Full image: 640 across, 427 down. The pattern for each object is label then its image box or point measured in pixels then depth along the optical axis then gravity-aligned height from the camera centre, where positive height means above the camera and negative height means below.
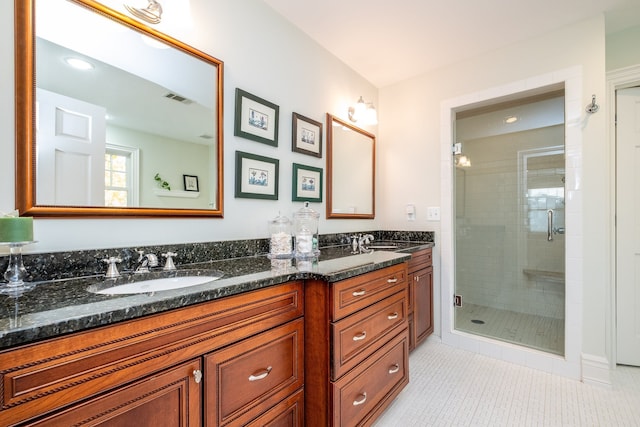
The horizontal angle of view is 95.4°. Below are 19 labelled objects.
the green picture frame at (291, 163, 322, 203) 2.09 +0.23
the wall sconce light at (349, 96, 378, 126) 2.62 +0.92
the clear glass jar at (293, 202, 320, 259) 1.73 -0.12
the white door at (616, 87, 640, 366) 2.16 -0.08
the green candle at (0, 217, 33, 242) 0.90 -0.05
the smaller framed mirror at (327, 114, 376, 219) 2.44 +0.40
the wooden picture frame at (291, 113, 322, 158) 2.08 +0.58
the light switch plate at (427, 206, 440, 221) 2.66 +0.01
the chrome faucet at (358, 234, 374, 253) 2.13 -0.24
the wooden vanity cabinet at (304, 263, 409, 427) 1.25 -0.64
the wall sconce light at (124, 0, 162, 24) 1.30 +0.92
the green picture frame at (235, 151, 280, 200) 1.71 +0.23
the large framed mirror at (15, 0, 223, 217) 1.06 +0.42
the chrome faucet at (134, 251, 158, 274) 1.26 -0.21
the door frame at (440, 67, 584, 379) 2.04 -0.27
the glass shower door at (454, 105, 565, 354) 2.69 -0.20
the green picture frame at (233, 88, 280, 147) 1.71 +0.59
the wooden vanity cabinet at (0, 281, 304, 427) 0.64 -0.43
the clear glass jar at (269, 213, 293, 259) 1.68 -0.19
